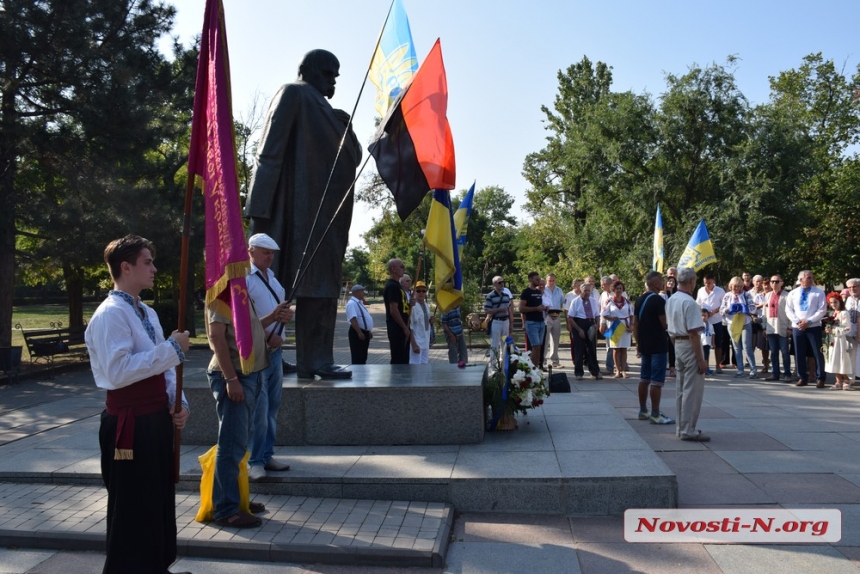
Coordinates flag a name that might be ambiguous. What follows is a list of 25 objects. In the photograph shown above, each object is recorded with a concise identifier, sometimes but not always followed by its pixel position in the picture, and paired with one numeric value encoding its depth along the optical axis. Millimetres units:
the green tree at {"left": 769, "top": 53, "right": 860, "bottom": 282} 25031
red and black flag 6457
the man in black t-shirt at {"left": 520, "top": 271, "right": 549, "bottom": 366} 12492
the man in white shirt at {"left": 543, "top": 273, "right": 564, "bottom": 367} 13812
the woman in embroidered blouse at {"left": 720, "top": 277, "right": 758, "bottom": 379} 12953
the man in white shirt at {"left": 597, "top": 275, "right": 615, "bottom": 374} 13211
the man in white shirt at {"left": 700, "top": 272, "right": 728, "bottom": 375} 13547
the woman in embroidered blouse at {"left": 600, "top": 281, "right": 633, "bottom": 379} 12891
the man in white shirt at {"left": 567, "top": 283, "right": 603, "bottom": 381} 12859
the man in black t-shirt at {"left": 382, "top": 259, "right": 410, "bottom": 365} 9719
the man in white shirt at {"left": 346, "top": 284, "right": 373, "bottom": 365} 9641
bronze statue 6625
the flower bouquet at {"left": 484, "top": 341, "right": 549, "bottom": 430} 6789
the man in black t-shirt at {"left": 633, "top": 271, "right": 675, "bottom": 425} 8172
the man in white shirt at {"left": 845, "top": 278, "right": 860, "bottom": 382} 11250
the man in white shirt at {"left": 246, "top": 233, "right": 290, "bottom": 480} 5168
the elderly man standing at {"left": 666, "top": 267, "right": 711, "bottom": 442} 7203
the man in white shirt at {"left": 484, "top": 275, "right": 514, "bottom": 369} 12672
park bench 15422
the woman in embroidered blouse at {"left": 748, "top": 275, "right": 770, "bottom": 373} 13102
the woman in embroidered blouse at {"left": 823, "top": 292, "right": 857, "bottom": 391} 11266
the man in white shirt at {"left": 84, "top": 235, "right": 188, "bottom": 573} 3443
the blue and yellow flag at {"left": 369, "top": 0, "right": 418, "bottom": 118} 8312
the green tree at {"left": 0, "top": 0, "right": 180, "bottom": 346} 14898
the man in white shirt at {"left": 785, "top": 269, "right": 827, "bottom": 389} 11391
